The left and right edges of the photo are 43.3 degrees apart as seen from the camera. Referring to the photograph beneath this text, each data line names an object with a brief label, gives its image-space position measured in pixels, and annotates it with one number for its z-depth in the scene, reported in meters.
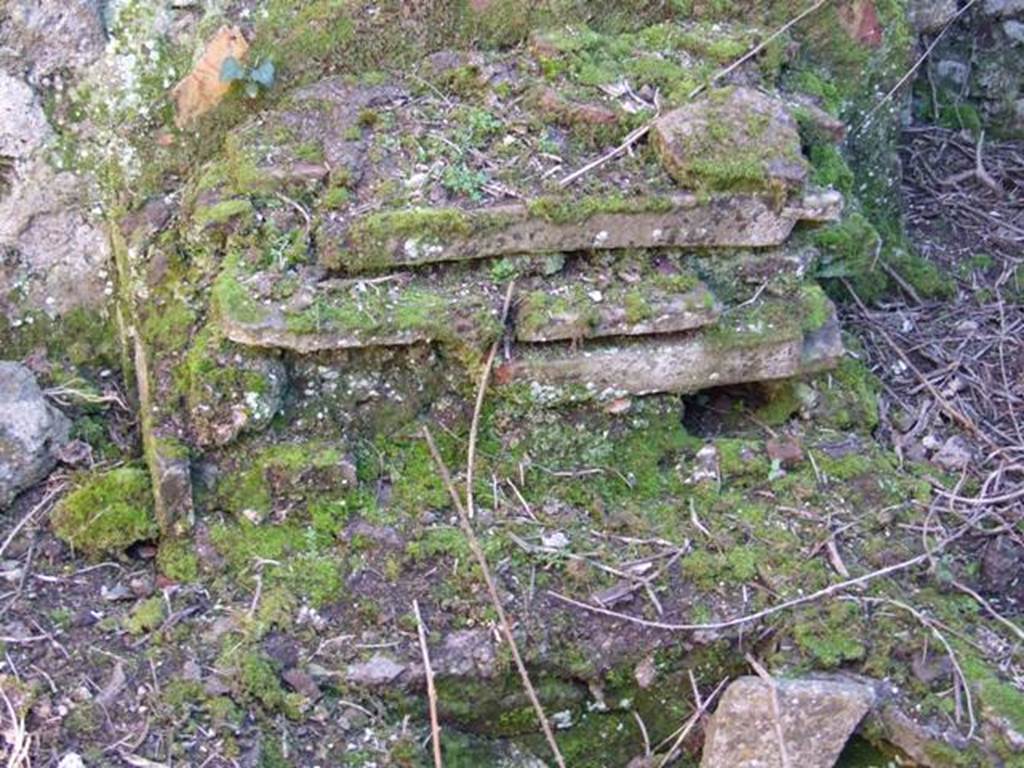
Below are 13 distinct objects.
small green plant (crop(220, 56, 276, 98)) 3.66
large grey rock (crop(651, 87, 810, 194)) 3.48
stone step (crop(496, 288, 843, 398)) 3.40
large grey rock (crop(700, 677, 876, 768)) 2.89
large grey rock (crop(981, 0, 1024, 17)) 5.21
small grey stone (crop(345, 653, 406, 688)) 2.98
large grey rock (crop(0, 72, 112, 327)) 3.65
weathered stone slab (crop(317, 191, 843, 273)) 3.35
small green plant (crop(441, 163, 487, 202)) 3.43
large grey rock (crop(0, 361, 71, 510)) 3.34
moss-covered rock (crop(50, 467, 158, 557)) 3.25
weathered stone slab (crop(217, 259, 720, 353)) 3.26
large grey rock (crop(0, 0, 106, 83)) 3.63
